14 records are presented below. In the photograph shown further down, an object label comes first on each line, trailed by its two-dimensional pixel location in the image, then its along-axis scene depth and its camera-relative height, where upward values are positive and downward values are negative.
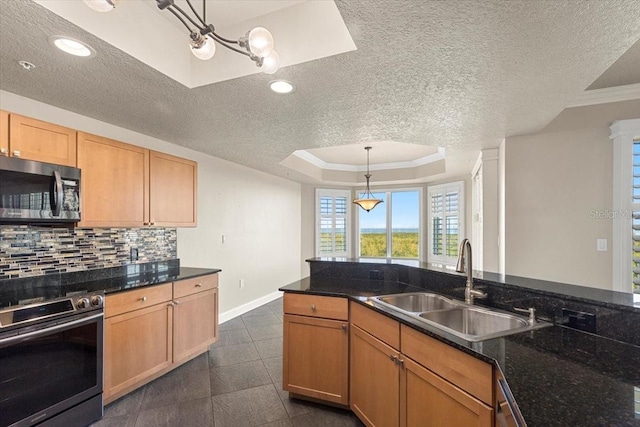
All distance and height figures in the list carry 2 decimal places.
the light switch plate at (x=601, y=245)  2.83 -0.25
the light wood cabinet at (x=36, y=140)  1.90 +0.50
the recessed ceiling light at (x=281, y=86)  2.00 +0.87
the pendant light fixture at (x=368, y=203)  5.12 +0.23
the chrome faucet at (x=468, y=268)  1.82 -0.31
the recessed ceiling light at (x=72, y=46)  1.58 +0.90
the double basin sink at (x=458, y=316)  1.46 -0.57
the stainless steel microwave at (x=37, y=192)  1.84 +0.15
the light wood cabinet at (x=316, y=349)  2.19 -0.98
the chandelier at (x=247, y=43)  1.27 +0.74
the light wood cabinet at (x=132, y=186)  2.36 +0.26
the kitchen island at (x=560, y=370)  0.80 -0.51
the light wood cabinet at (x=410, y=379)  1.21 -0.79
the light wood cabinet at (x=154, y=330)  2.28 -0.99
